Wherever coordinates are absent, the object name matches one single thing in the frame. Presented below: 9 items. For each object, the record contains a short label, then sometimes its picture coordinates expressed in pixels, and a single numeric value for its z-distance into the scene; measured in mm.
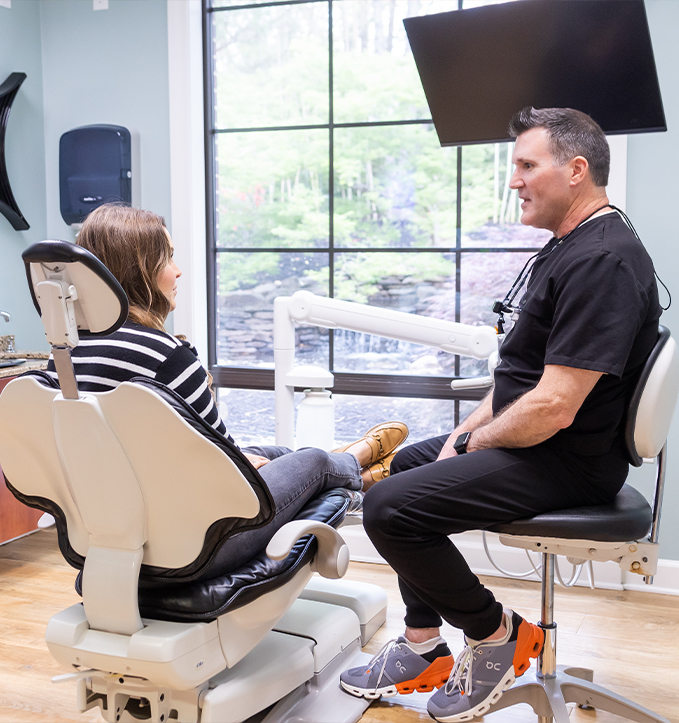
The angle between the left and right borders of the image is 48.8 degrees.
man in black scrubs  1470
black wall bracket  3012
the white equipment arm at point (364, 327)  2197
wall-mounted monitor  1855
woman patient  1365
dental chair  1210
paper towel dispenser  3020
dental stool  1496
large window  2854
